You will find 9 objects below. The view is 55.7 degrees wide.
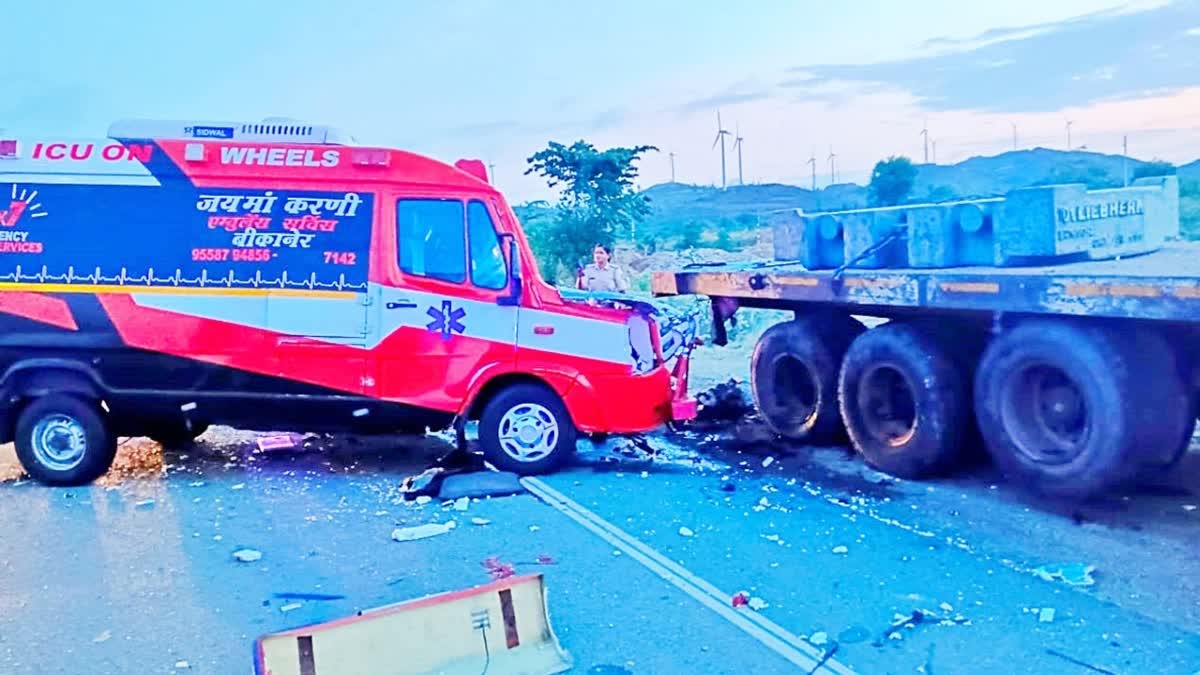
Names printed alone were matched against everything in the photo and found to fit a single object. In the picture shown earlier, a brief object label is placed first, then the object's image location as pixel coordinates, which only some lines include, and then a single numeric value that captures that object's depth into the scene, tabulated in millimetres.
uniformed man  11531
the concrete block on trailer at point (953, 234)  7801
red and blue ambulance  7977
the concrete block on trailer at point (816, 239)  8992
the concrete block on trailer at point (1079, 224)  7305
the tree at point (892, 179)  38062
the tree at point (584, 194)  24719
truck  6527
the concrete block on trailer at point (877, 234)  8492
